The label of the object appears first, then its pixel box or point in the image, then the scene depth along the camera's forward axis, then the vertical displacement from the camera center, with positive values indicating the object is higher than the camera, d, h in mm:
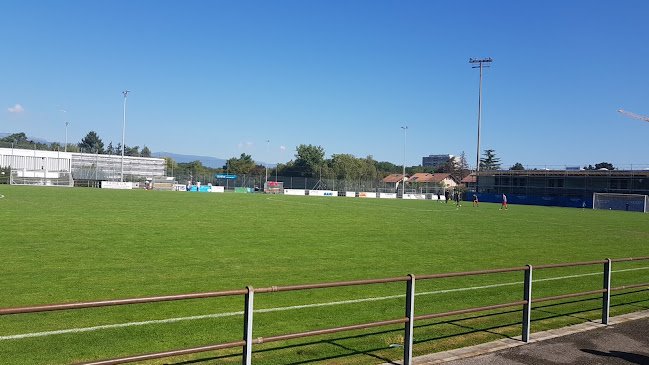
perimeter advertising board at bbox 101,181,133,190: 76562 -2209
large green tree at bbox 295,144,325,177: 146375 +4934
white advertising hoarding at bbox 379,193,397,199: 90500 -2812
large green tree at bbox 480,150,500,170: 163138 +6544
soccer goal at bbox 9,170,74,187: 76388 -1910
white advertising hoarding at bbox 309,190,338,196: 89562 -2760
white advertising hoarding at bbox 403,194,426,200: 88625 -2777
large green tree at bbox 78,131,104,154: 184250 +9603
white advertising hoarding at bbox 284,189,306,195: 89312 -2717
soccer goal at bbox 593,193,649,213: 63422 -1916
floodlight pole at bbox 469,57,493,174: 88562 +13775
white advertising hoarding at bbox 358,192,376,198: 90262 -2889
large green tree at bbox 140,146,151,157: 188688 +6694
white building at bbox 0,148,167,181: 88475 +1231
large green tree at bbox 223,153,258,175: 147500 +2219
